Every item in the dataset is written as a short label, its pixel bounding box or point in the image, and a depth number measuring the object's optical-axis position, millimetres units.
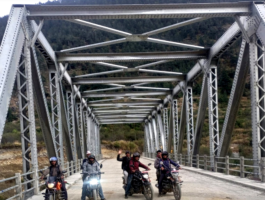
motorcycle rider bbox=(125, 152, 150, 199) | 9320
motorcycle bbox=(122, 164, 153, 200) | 8664
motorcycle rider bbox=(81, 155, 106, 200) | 8656
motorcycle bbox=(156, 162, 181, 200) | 8432
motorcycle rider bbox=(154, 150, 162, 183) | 9916
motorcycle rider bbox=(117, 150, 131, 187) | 10031
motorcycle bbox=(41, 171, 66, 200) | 7395
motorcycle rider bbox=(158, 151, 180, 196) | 9195
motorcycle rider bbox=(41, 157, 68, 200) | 7836
